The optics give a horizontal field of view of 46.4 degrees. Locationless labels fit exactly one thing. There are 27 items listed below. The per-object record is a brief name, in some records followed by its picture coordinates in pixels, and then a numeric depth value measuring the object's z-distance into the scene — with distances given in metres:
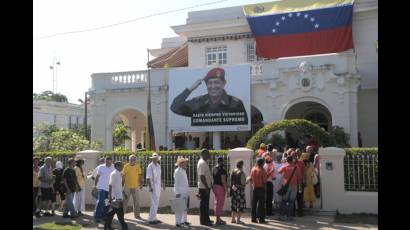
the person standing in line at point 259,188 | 11.27
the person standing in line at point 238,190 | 11.28
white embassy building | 19.67
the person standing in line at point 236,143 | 21.30
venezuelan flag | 22.42
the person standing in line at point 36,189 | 12.67
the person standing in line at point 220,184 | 11.36
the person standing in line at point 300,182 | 11.73
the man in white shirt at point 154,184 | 11.65
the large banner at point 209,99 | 20.67
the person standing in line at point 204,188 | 11.22
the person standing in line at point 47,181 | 12.73
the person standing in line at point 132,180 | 12.14
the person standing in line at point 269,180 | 11.95
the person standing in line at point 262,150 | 12.83
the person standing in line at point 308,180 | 12.16
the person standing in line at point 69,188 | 12.52
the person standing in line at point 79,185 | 12.99
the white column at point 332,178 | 12.38
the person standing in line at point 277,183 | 12.16
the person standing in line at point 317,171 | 12.59
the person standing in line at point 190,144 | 22.47
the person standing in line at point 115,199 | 10.31
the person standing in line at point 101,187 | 11.65
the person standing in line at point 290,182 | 11.48
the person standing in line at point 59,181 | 12.91
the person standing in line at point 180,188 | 11.12
